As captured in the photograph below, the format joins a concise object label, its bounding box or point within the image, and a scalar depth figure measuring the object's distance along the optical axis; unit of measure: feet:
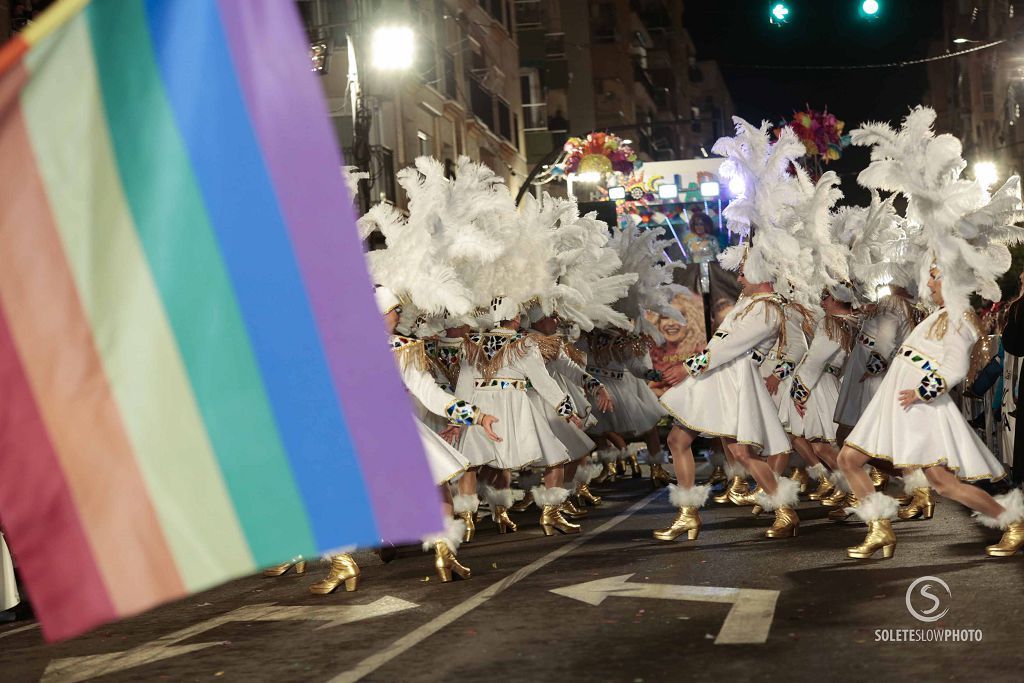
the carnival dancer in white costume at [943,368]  29.48
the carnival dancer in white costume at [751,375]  35.37
